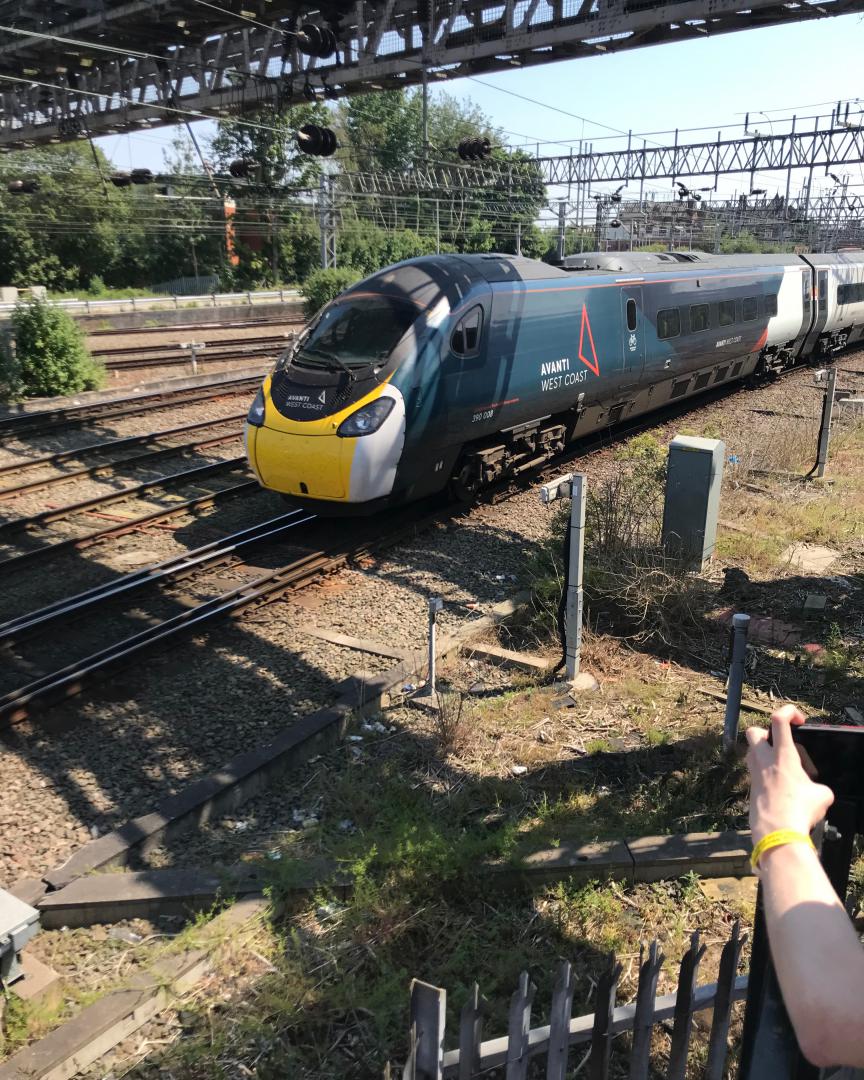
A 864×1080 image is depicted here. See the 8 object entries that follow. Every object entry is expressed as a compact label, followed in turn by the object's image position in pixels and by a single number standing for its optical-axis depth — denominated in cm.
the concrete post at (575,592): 610
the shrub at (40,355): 1565
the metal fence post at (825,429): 1076
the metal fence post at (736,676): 496
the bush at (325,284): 2986
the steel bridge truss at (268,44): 975
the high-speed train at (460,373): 848
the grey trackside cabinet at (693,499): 786
